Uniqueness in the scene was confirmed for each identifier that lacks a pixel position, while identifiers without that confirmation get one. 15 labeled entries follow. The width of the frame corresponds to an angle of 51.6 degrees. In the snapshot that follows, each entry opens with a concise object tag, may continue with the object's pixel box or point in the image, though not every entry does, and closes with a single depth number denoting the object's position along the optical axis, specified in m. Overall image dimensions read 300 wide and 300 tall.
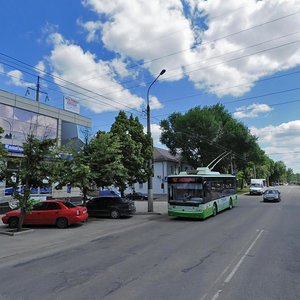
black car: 20.88
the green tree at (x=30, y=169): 15.00
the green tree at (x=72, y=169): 16.87
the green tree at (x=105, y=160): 19.89
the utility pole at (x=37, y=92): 31.18
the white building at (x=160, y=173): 55.66
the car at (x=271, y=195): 34.03
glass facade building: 24.61
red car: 16.53
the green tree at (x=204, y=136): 49.66
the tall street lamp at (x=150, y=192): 23.62
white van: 52.31
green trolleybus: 18.72
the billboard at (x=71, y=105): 31.22
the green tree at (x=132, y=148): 22.81
